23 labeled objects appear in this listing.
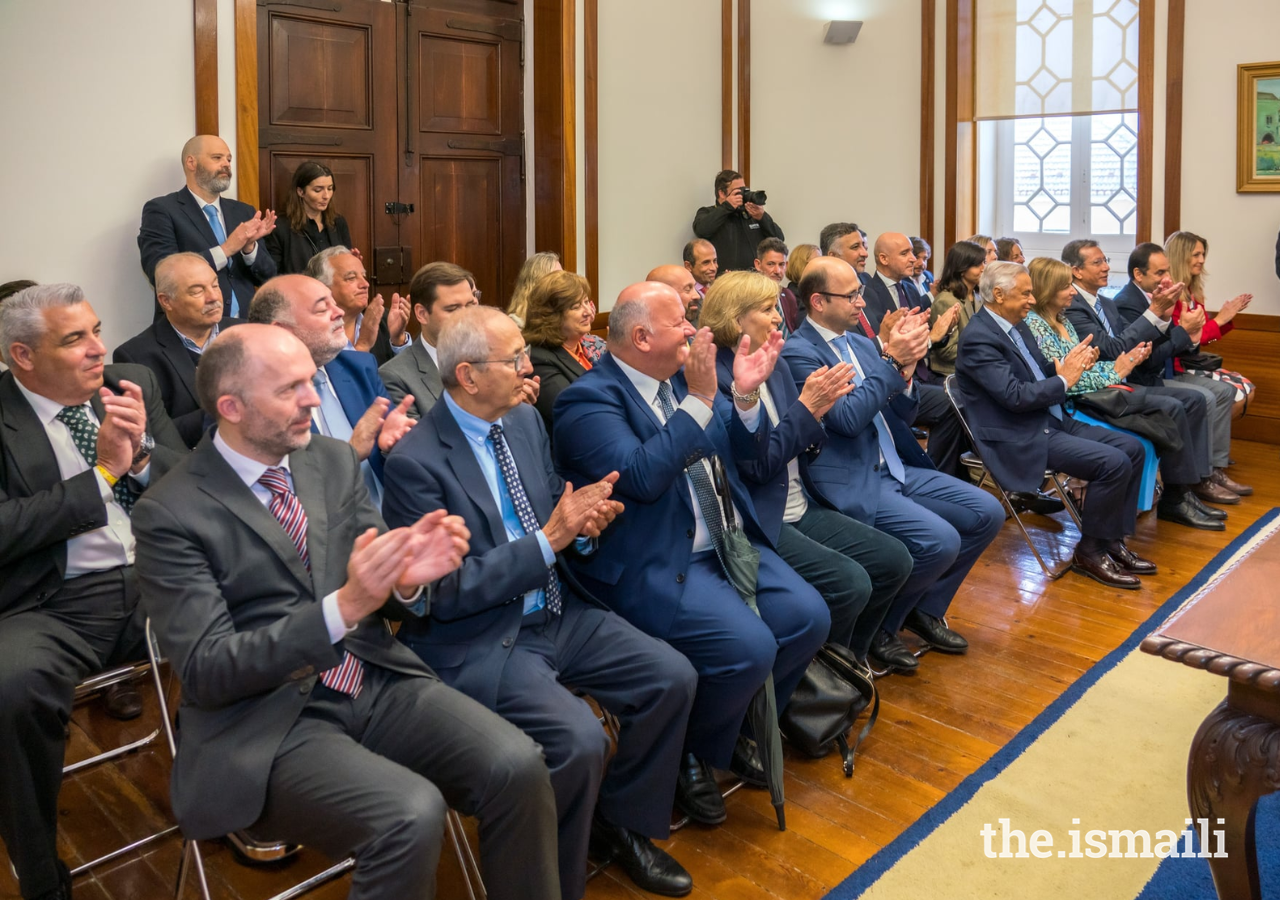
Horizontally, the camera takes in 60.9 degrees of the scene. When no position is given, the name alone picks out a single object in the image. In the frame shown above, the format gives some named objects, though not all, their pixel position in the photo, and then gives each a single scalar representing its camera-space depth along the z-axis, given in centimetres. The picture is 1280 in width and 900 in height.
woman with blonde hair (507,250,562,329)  482
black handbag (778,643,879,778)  313
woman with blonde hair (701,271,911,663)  319
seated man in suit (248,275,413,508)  315
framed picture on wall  723
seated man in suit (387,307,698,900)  236
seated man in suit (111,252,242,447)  362
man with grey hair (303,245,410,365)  410
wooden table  202
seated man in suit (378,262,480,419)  348
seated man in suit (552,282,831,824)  275
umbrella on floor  277
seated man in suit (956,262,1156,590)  454
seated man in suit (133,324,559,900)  195
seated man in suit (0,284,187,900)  236
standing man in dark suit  489
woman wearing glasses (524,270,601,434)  377
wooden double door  579
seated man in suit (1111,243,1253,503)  572
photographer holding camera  748
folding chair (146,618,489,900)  225
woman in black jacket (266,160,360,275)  541
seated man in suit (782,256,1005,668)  362
